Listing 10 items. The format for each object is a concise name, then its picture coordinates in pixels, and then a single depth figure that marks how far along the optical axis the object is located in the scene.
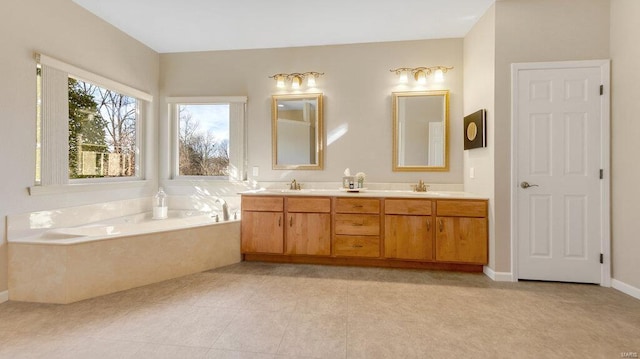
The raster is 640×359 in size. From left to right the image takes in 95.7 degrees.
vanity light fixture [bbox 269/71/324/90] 3.79
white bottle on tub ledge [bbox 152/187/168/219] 3.76
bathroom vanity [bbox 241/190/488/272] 3.03
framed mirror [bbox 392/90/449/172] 3.60
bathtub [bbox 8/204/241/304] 2.33
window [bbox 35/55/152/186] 2.60
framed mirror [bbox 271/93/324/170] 3.81
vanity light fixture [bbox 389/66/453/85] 3.57
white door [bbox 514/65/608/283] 2.73
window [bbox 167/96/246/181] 3.95
